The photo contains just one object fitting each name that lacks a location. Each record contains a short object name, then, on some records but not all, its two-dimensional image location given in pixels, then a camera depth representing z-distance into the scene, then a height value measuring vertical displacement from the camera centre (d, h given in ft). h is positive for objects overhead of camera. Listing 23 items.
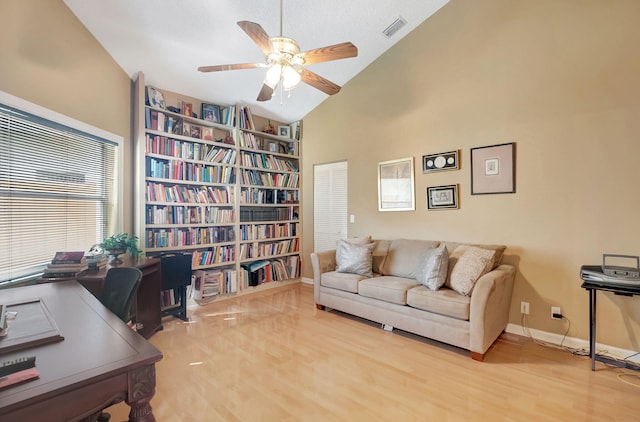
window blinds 6.40 +0.69
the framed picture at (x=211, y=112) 12.82 +4.58
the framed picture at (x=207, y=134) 12.74 +3.54
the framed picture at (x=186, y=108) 12.12 +4.48
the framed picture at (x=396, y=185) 11.82 +1.14
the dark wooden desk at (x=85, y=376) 2.47 -1.62
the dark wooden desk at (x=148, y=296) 8.82 -2.80
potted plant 8.60 -1.07
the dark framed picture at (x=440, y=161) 10.54 +1.95
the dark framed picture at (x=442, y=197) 10.57 +0.57
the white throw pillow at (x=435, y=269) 8.94 -1.87
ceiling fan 6.64 +3.91
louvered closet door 14.51 +0.39
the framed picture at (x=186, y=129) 12.13 +3.60
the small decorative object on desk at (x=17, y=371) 2.59 -1.55
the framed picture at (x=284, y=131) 15.97 +4.61
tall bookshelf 11.12 +0.75
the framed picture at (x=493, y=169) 9.36 +1.47
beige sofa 7.75 -2.63
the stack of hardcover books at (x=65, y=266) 6.95 -1.39
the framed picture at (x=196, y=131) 12.49 +3.59
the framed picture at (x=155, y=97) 10.98 +4.55
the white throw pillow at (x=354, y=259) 11.07 -1.90
